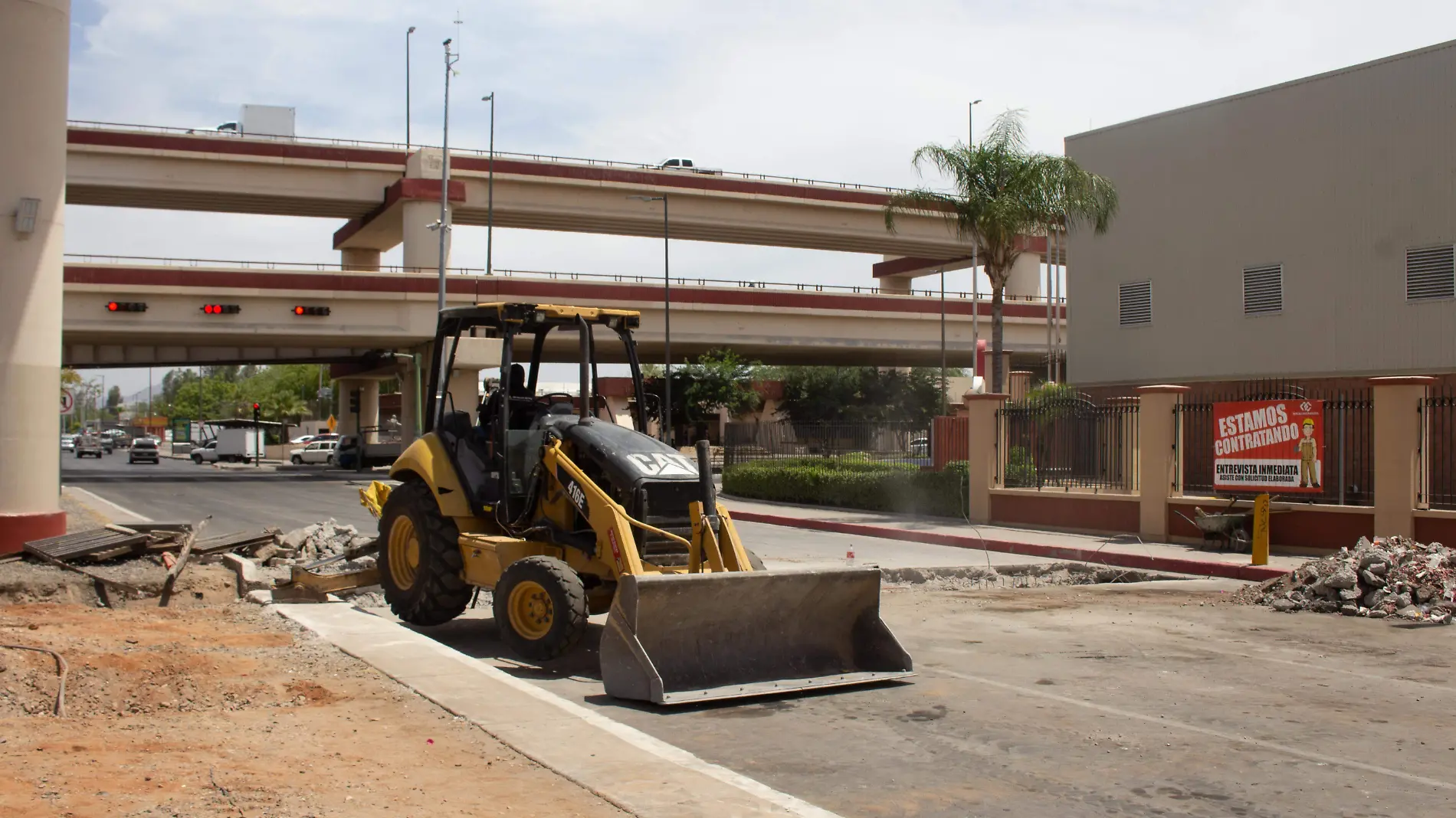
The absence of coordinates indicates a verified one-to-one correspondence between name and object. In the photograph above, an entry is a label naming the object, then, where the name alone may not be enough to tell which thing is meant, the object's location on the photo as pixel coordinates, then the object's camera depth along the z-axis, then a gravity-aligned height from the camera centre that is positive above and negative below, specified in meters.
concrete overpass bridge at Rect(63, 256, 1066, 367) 43.28 +4.95
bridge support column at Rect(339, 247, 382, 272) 60.41 +8.97
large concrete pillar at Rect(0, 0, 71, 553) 15.38 +2.30
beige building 23.73 +4.38
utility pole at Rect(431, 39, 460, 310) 41.75 +8.30
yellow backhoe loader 8.32 -0.81
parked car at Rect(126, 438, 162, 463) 70.38 -0.53
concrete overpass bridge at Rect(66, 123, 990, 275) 47.97 +10.24
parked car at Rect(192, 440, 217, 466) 76.04 -0.73
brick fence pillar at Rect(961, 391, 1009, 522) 24.14 -0.01
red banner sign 18.77 +0.05
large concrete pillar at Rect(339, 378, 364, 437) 71.06 +1.82
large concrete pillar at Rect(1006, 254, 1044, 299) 61.28 +8.33
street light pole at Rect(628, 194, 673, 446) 45.23 +4.87
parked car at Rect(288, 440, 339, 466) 64.81 -0.51
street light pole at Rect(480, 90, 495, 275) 49.62 +9.58
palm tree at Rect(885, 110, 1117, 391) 27.53 +5.54
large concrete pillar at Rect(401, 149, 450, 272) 48.81 +8.70
